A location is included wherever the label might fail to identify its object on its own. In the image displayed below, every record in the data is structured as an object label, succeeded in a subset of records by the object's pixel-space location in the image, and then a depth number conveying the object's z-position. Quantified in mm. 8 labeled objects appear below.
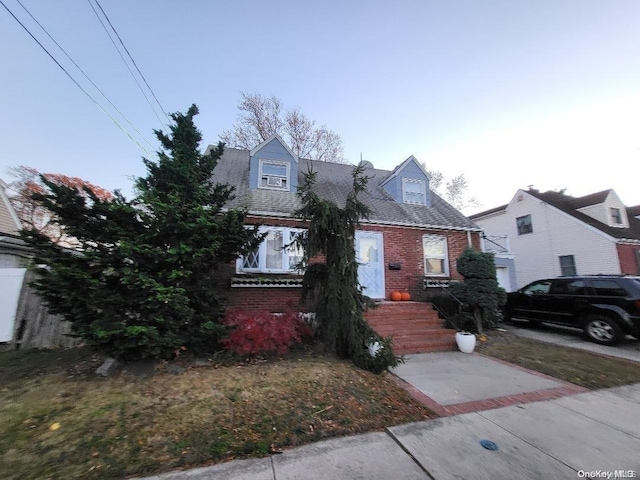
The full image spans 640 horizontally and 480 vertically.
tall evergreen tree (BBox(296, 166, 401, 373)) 5109
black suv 7008
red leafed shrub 4914
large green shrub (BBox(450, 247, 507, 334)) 7715
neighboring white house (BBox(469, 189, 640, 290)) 14954
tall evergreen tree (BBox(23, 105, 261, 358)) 4113
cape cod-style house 8078
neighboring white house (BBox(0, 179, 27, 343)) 5711
